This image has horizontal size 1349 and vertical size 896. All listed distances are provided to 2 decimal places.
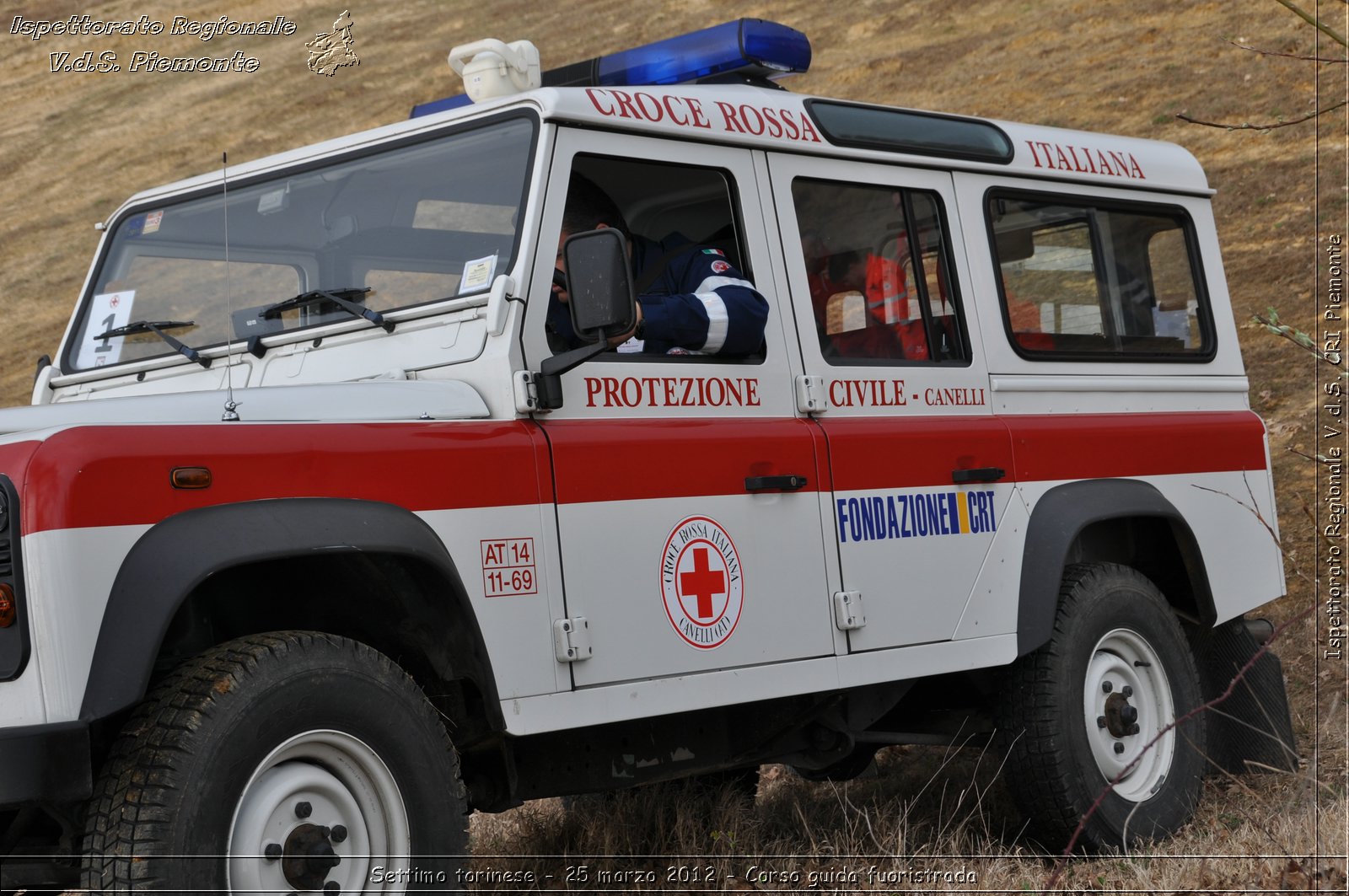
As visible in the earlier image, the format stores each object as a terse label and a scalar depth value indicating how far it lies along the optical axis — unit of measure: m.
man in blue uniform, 8.36
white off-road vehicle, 6.25
